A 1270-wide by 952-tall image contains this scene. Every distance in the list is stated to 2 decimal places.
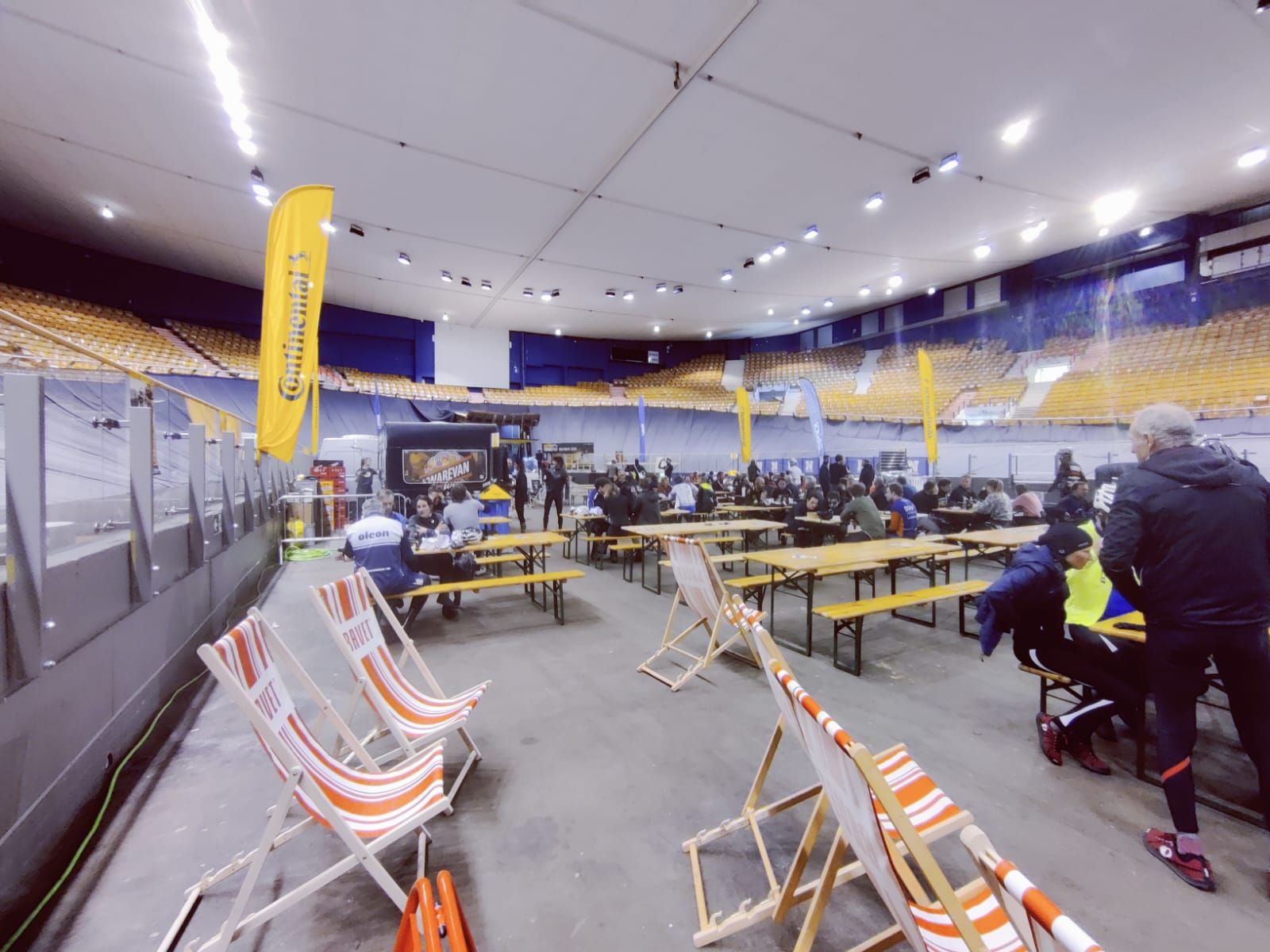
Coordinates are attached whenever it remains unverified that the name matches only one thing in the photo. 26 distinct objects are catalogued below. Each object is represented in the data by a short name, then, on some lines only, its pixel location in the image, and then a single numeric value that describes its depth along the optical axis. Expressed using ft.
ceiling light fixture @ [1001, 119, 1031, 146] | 24.32
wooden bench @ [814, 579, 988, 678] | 12.36
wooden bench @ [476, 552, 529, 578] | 18.65
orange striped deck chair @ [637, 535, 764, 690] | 12.10
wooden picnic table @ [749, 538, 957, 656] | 13.60
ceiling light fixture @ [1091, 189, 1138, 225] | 33.40
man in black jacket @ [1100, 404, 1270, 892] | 6.23
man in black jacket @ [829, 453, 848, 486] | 38.67
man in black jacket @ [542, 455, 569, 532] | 32.85
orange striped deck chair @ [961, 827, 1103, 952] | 2.33
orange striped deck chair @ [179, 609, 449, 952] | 5.05
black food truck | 30.19
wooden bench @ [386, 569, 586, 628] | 14.70
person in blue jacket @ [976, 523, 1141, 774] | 8.73
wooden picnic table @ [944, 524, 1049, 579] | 16.98
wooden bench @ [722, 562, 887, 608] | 13.48
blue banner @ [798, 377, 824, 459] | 36.45
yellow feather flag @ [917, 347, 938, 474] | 32.76
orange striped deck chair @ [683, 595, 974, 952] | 4.59
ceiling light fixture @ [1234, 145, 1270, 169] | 28.25
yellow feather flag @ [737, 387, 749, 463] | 41.14
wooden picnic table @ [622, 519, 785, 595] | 21.13
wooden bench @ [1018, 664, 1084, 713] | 9.36
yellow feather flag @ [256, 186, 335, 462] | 12.59
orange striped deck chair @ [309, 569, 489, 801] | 7.82
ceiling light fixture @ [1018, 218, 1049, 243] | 37.73
